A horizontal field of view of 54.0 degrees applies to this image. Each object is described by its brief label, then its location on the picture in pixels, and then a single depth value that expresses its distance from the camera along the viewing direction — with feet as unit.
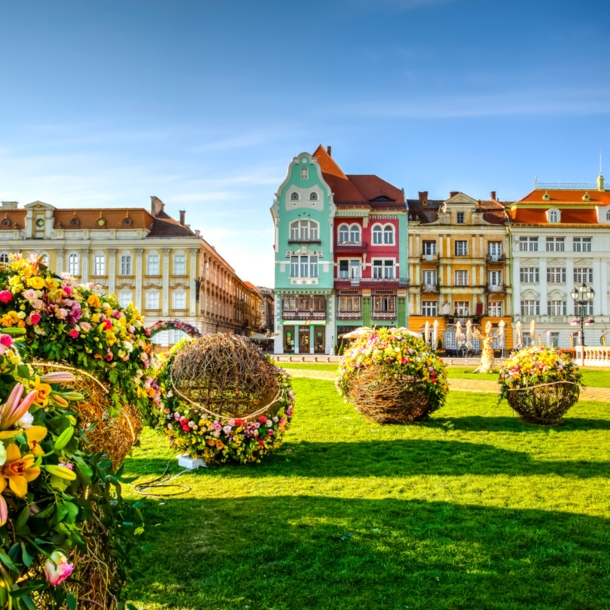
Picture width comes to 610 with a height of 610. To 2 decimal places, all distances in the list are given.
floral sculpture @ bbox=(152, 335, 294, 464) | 26.08
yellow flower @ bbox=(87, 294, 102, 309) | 17.31
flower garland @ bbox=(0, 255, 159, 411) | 16.49
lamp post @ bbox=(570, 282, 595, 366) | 98.37
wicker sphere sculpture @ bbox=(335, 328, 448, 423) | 37.73
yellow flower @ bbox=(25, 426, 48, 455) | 6.40
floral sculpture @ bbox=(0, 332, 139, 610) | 6.23
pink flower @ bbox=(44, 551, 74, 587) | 6.64
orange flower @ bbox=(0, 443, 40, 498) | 6.14
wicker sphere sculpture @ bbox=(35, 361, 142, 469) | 16.28
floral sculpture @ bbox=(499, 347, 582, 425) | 38.52
